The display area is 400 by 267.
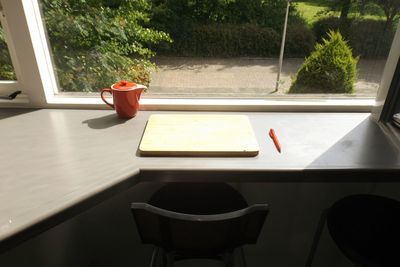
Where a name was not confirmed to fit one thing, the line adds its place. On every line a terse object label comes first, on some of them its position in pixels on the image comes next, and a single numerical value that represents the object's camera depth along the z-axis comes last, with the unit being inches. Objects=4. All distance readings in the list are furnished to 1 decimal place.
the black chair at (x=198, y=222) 28.0
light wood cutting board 35.9
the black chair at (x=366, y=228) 34.0
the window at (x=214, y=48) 43.5
